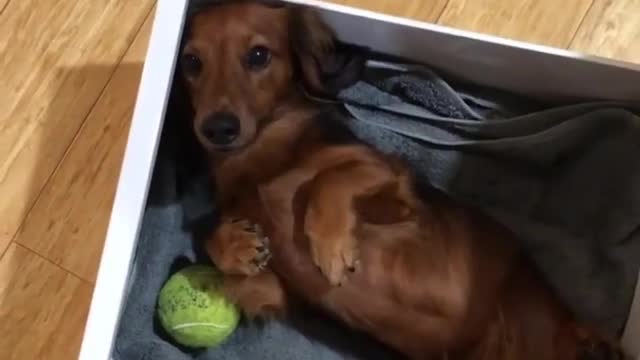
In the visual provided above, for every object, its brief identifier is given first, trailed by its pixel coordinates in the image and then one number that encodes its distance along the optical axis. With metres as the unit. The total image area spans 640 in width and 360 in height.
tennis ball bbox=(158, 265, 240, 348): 1.28
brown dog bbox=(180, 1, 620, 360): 1.27
